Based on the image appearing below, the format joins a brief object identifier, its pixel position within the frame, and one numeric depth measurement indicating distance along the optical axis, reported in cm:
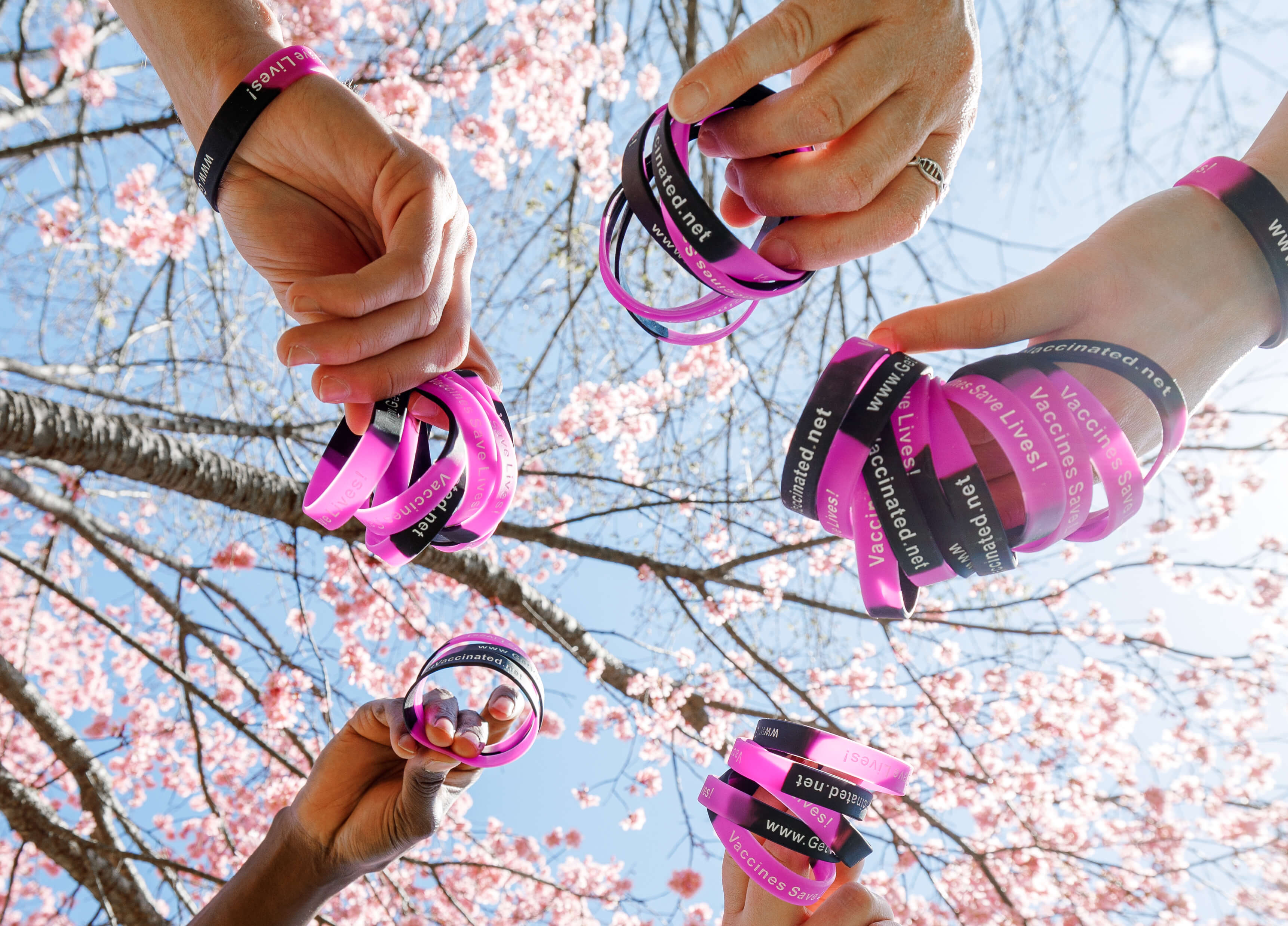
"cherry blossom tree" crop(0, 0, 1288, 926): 81
